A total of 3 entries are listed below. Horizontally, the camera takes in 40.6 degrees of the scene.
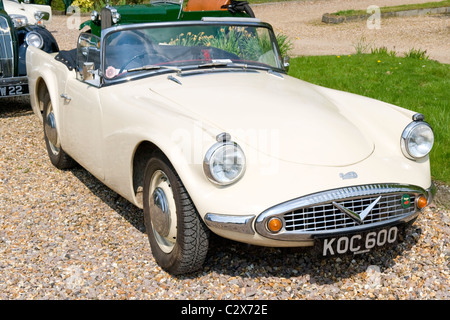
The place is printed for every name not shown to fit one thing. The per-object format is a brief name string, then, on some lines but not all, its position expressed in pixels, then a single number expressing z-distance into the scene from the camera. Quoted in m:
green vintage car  6.38
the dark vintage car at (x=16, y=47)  7.39
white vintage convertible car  3.17
